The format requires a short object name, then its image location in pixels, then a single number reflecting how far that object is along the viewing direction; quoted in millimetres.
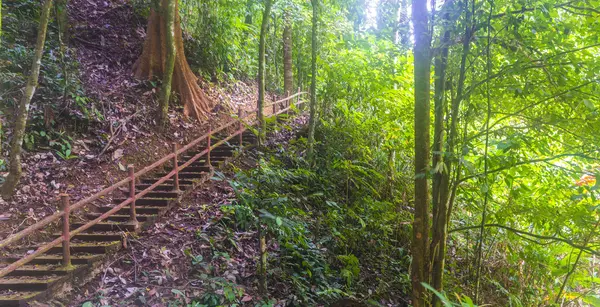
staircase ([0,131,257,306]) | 4582
